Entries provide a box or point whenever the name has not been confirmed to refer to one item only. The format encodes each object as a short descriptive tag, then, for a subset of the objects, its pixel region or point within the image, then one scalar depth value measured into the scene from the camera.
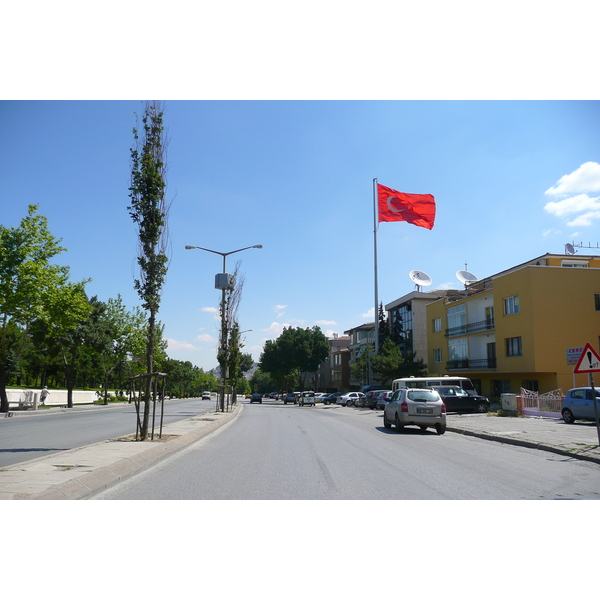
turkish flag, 41.14
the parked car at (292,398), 74.81
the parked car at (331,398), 70.75
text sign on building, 13.52
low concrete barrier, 38.88
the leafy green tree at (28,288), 31.80
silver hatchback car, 18.95
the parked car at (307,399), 63.09
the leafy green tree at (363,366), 65.73
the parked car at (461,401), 30.69
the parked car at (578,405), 22.48
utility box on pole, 35.16
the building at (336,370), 95.00
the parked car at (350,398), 56.30
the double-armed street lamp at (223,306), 35.31
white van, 36.16
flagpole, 50.93
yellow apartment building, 36.72
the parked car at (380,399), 43.30
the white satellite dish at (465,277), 49.09
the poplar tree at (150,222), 15.21
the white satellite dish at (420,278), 55.54
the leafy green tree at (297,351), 84.19
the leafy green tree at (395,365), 52.84
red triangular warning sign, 12.76
